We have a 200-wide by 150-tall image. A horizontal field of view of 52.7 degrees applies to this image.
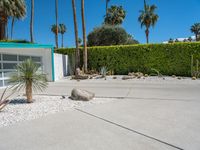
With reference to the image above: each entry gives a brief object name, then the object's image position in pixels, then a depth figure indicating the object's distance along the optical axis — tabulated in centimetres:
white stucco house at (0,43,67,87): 1249
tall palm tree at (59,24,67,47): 5981
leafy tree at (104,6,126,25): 3447
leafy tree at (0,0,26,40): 2272
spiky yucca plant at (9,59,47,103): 739
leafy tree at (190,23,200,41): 4985
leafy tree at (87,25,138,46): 2755
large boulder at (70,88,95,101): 817
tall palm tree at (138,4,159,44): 3347
